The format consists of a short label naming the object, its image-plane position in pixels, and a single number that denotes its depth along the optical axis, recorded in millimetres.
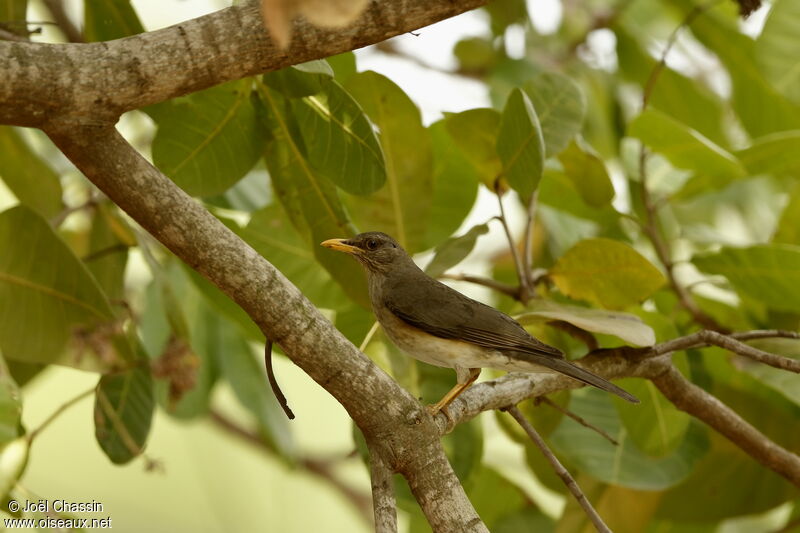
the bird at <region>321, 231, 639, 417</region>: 5242
